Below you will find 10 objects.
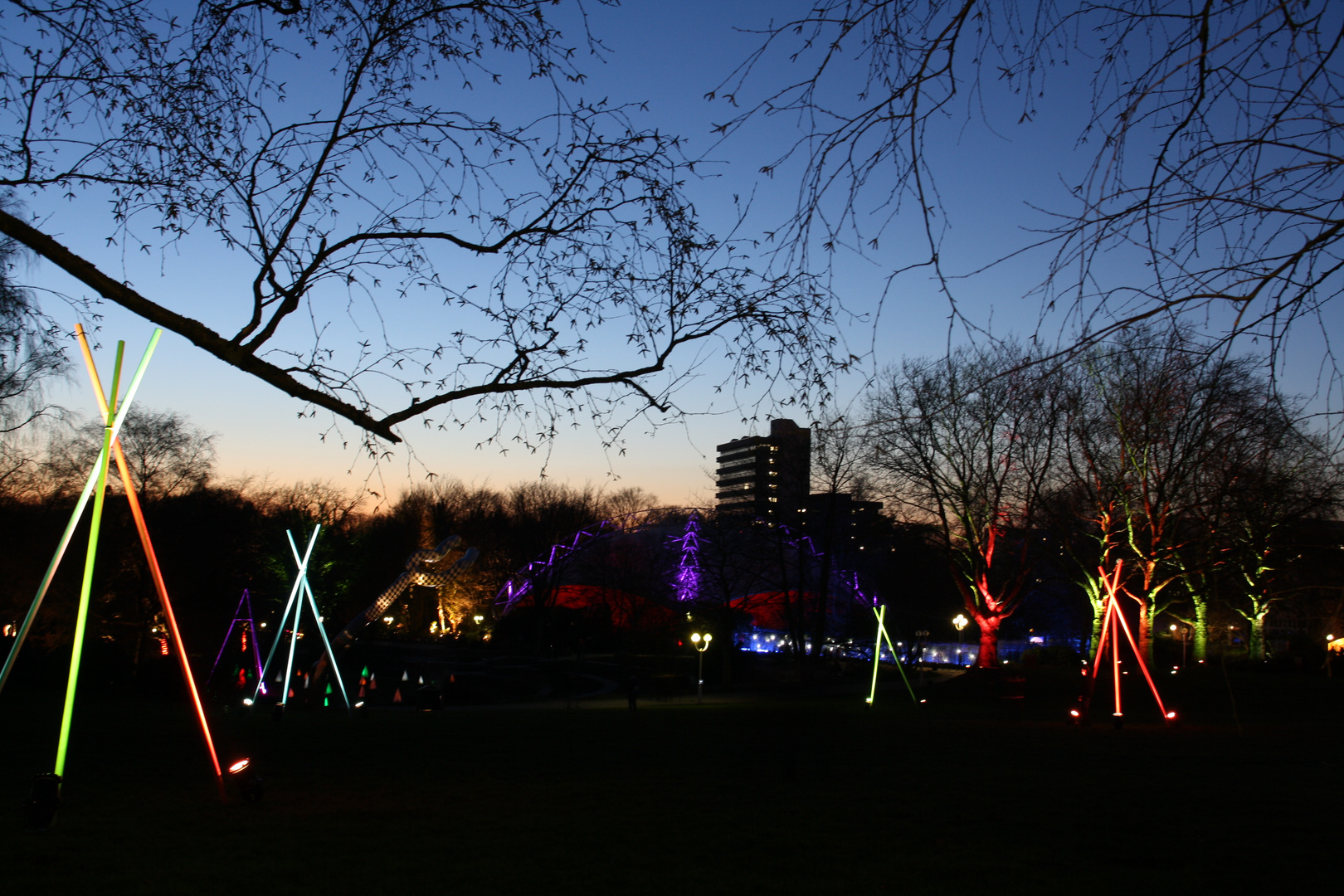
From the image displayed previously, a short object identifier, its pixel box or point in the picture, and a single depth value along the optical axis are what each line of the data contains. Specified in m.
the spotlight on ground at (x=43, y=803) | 7.11
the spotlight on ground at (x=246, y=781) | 8.83
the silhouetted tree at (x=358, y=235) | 5.37
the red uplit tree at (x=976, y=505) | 27.11
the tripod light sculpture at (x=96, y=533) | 7.11
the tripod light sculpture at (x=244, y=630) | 25.78
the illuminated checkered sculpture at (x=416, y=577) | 31.36
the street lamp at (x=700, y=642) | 27.02
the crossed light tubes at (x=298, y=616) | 18.70
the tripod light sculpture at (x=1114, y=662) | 17.66
